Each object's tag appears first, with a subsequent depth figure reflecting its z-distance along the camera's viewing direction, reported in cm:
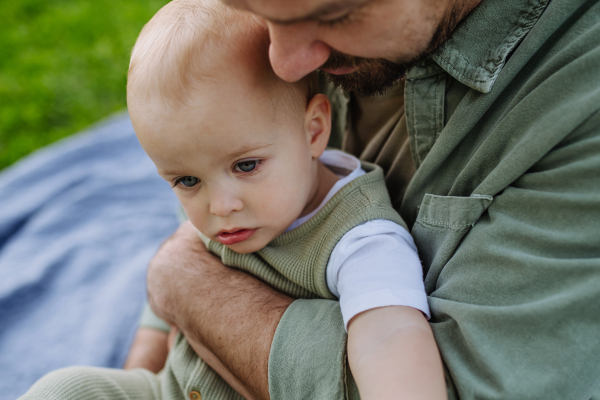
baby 60
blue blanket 87
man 57
